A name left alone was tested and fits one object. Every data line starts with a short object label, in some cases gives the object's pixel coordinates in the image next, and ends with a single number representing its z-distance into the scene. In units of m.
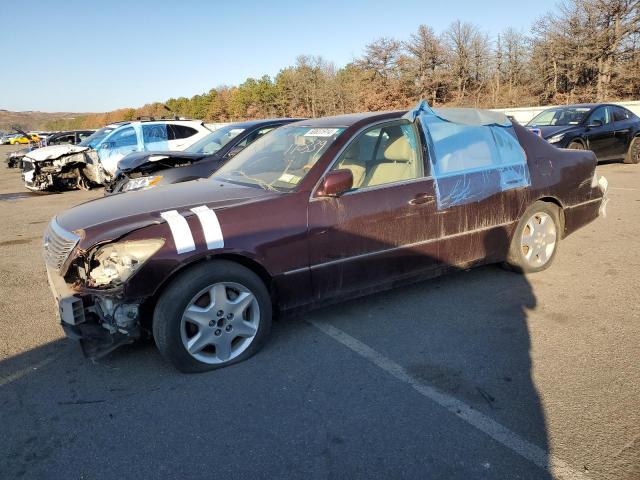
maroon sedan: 3.05
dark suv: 11.51
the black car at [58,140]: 21.00
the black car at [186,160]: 7.27
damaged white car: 12.91
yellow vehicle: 49.25
